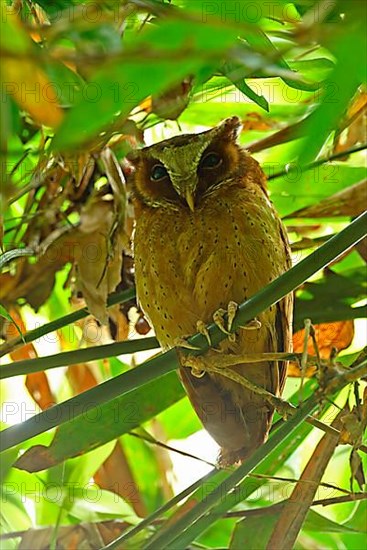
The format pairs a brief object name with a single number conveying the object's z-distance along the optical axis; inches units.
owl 206.7
